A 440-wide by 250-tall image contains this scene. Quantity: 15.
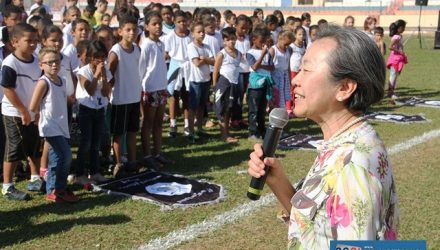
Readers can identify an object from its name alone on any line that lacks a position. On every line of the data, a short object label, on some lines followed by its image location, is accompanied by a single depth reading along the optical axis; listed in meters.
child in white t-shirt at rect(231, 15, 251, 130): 9.05
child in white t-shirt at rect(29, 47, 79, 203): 5.15
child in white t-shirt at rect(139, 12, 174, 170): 6.64
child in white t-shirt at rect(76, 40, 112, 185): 5.58
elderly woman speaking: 1.64
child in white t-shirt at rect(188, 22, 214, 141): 7.79
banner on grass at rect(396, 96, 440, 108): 11.29
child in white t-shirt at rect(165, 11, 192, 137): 8.35
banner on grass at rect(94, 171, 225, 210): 5.32
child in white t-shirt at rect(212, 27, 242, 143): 7.92
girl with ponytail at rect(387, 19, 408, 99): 11.99
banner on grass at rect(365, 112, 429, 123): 9.66
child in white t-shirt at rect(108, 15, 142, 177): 6.09
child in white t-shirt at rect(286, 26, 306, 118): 9.77
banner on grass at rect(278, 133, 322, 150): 7.86
